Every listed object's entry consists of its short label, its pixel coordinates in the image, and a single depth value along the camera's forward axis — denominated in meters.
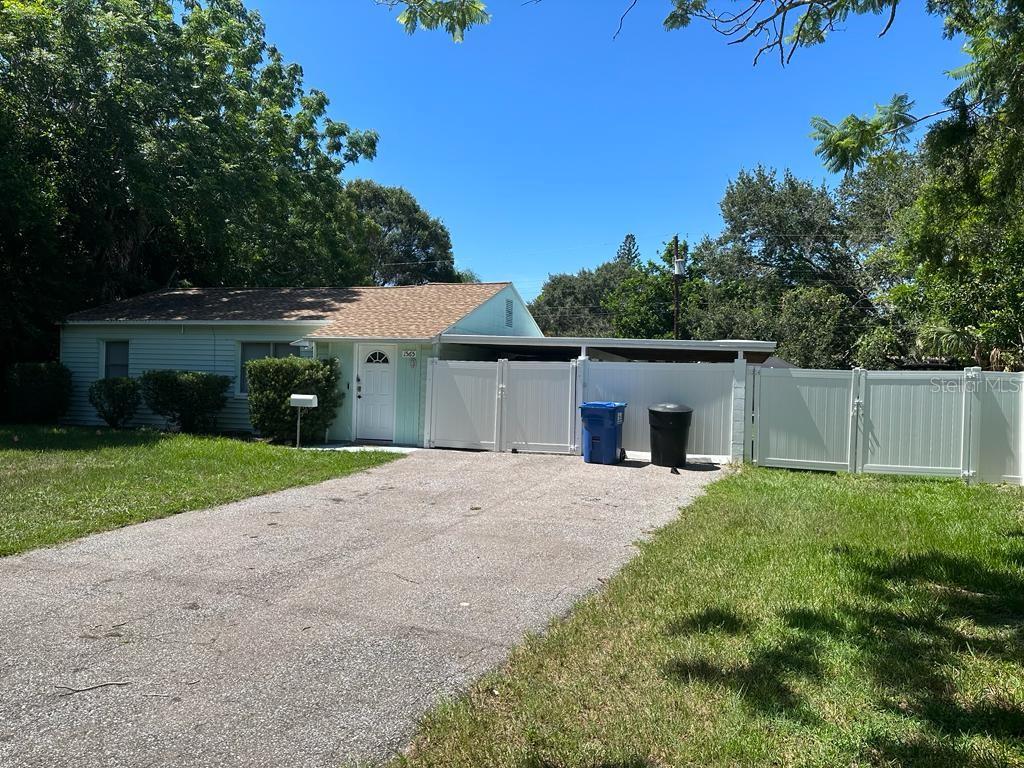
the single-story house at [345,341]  14.06
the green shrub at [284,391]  13.64
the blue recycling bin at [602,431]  11.90
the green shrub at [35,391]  16.17
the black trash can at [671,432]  11.50
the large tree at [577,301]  56.62
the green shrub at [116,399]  15.50
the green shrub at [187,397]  14.82
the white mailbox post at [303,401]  12.45
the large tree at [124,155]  16.83
